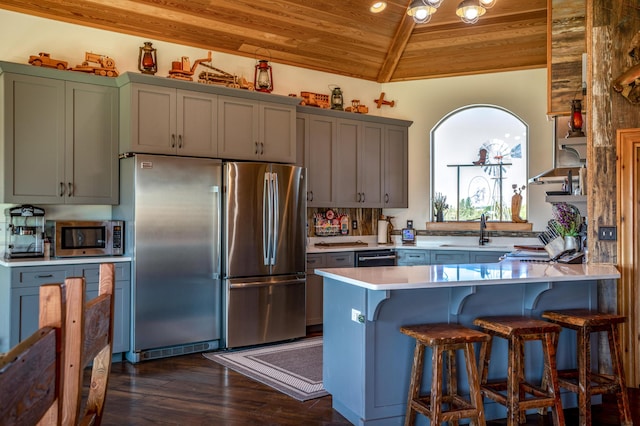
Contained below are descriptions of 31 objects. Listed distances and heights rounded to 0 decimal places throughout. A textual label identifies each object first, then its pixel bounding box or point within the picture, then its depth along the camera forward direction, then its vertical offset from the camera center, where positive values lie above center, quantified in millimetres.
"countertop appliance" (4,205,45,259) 4203 -116
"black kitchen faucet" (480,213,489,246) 6082 -153
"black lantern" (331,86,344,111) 6125 +1404
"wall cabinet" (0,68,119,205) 4105 +652
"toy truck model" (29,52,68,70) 4309 +1313
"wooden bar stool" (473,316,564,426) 2684 -801
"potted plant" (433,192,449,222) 6489 +151
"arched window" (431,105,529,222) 6227 +698
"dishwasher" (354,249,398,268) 5750 -457
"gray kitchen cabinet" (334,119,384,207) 6004 +643
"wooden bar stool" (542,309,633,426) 2889 -833
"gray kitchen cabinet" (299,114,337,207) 5715 +684
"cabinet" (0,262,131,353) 3820 -579
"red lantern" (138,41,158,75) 4773 +1475
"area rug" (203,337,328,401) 3615 -1191
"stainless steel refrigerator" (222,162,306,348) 4633 -327
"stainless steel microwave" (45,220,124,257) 4191 -167
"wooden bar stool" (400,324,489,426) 2525 -815
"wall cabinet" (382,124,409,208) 6379 +643
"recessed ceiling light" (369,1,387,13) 5059 +2084
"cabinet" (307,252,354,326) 5344 -711
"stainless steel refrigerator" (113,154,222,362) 4285 -283
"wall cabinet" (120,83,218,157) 4344 +849
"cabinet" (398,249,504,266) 5633 -435
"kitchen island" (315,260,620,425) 2816 -551
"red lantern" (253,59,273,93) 5453 +1480
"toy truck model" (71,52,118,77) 4508 +1363
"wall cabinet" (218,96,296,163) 4820 +851
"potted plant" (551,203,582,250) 3854 -52
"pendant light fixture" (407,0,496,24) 3475 +1427
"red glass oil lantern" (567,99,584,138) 3943 +745
